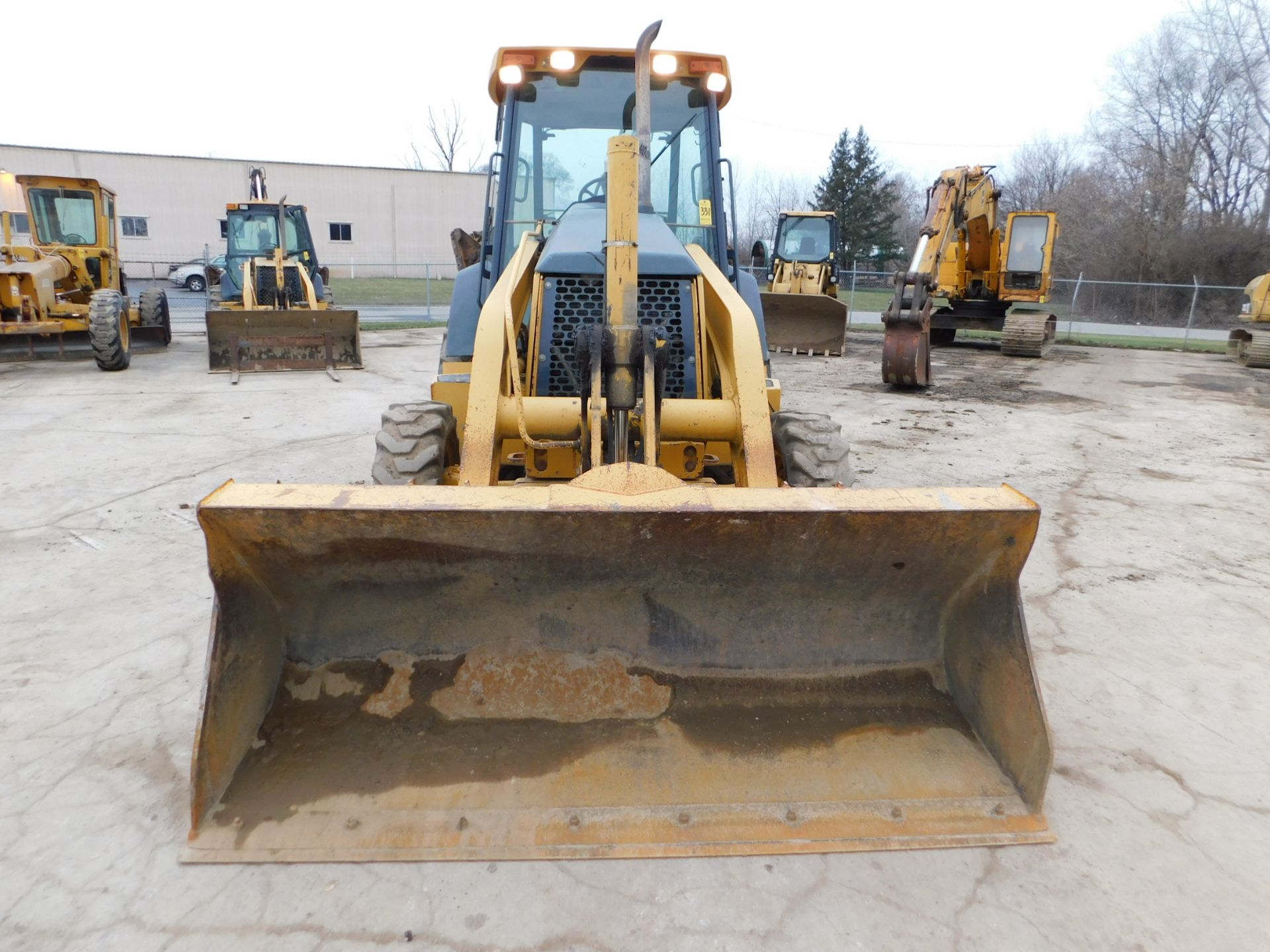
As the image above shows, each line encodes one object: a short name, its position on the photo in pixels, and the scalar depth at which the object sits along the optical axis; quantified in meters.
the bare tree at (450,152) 58.75
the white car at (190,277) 30.61
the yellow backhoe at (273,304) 11.45
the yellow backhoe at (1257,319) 14.99
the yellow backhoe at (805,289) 15.27
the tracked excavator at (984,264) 11.84
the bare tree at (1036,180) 48.41
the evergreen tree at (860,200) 43.12
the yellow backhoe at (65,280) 11.05
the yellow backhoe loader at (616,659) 2.38
